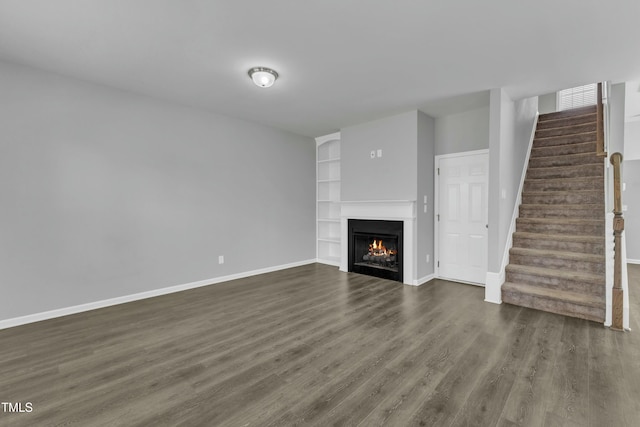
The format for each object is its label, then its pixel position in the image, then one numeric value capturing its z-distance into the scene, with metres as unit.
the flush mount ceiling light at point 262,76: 3.05
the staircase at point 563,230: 3.31
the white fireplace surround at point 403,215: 4.46
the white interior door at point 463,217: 4.33
